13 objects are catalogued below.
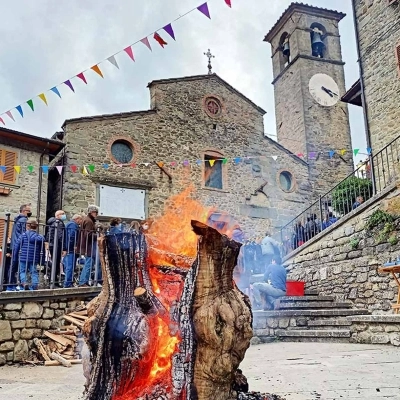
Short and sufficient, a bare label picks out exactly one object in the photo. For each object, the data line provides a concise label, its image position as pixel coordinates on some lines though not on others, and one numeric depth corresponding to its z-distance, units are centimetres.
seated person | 938
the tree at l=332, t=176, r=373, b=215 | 1397
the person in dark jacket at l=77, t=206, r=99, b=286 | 793
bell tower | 2162
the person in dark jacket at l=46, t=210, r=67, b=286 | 735
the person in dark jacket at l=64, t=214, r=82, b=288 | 770
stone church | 1656
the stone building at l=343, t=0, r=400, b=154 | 1224
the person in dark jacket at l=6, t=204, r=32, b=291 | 697
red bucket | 1044
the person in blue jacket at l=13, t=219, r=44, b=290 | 709
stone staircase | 801
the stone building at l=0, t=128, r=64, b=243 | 1399
